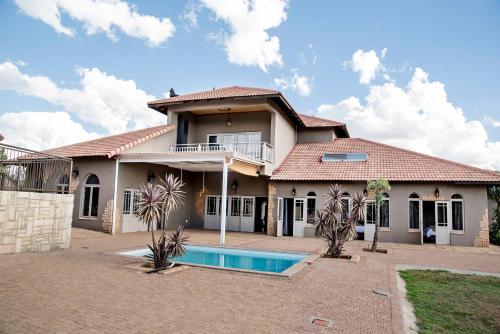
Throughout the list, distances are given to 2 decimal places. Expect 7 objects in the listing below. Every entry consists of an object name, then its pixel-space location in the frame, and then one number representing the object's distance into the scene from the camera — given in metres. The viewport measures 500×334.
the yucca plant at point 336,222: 11.18
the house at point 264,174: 15.56
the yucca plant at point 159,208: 8.36
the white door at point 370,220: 16.67
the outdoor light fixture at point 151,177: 17.95
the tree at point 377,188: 12.65
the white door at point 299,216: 17.73
